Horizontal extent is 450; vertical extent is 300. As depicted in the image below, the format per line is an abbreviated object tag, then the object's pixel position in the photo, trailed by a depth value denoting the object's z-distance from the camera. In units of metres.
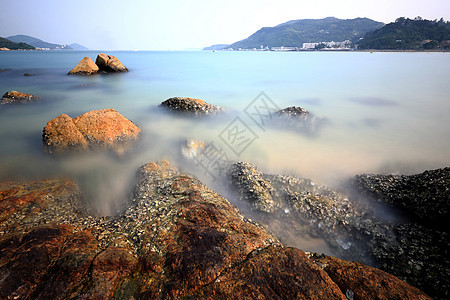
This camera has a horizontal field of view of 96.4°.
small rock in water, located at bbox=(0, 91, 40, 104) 14.76
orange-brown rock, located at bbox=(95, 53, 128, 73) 30.86
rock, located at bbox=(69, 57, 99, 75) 28.88
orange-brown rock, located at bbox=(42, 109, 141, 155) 7.89
